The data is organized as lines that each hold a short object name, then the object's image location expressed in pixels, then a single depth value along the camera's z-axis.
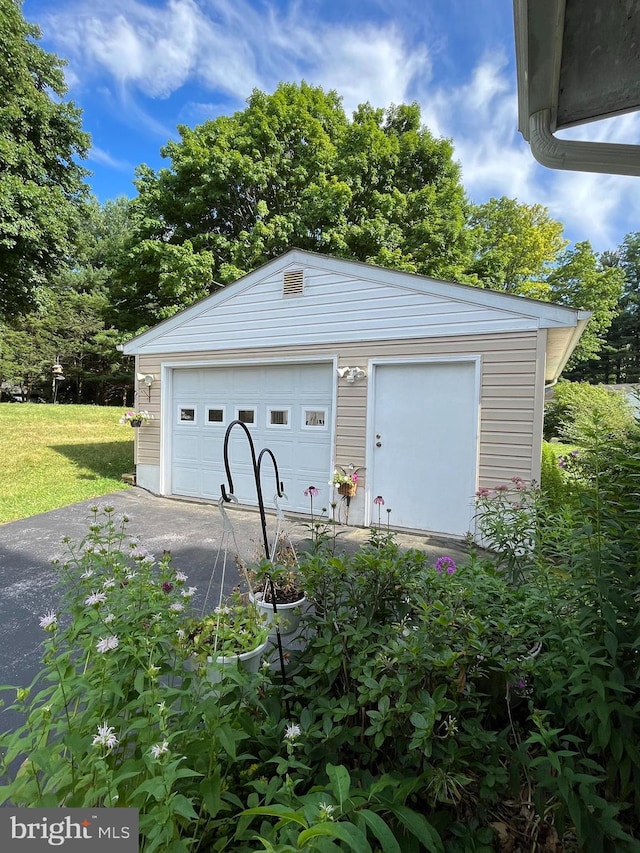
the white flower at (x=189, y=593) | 1.41
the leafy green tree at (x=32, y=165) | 7.96
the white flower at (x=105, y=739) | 0.82
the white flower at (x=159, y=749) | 0.81
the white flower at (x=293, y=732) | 1.05
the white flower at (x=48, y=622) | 1.04
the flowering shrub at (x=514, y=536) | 1.76
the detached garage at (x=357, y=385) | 4.41
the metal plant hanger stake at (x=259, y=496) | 1.56
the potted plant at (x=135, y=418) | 6.64
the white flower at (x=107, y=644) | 1.02
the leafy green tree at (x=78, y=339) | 20.47
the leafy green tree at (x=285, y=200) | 11.67
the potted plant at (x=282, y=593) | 1.73
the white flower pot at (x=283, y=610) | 1.50
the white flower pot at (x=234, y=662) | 1.13
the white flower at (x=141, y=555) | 1.44
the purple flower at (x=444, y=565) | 1.62
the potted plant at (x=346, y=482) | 5.02
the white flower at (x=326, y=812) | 0.77
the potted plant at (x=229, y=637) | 1.28
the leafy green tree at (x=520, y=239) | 15.79
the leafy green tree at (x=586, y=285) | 16.50
